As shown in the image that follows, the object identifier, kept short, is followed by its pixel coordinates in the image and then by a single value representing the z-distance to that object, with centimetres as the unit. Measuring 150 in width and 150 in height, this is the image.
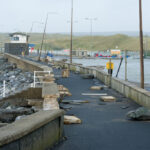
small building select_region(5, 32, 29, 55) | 11631
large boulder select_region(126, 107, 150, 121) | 1281
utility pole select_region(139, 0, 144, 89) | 2062
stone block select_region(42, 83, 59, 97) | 1435
